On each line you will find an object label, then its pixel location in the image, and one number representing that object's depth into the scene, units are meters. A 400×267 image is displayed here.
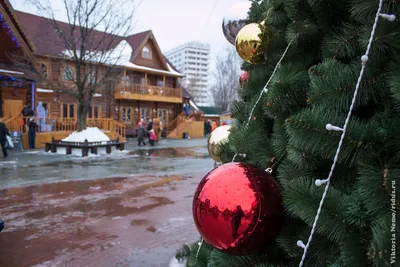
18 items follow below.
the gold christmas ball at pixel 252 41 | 1.84
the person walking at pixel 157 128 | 24.90
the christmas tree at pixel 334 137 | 0.99
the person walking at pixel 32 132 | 16.31
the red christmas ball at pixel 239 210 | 1.27
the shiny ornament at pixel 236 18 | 2.61
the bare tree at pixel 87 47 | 16.36
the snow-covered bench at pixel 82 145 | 14.25
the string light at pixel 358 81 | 0.98
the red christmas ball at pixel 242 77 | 2.48
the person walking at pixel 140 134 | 20.91
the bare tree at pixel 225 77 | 49.41
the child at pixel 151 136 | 20.54
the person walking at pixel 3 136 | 13.03
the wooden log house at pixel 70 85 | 17.67
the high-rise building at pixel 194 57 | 105.38
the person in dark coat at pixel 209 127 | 35.26
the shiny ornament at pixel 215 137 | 2.62
